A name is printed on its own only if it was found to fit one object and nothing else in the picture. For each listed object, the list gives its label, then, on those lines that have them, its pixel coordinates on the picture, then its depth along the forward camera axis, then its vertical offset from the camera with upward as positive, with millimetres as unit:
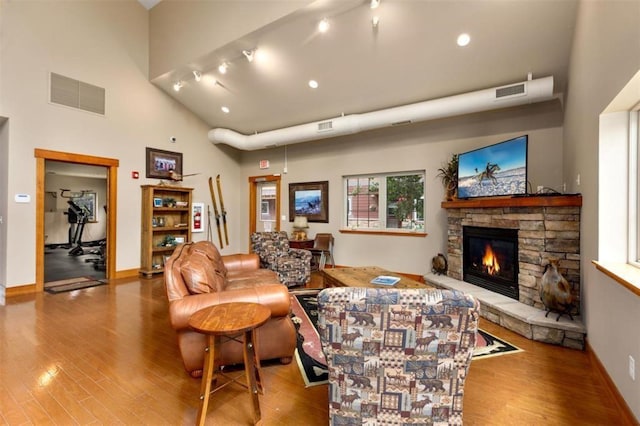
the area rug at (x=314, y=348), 2146 -1197
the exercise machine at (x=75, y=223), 7732 -323
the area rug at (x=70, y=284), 4403 -1182
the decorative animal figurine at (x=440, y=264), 4445 -788
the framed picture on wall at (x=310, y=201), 6008 +279
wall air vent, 4539 +1963
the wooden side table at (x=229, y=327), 1545 -619
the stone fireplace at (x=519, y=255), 2719 -466
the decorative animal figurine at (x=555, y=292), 2619 -716
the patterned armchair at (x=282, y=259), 4400 -711
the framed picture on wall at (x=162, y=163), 5699 +1028
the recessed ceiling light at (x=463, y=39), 3309 +2052
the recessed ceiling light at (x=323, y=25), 3459 +2305
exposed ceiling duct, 3537 +1531
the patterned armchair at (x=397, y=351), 1268 -631
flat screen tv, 3223 +553
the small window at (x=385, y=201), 5059 +235
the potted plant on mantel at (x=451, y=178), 4291 +549
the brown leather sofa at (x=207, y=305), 1977 -648
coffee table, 3002 -745
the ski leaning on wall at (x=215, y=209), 6730 +93
